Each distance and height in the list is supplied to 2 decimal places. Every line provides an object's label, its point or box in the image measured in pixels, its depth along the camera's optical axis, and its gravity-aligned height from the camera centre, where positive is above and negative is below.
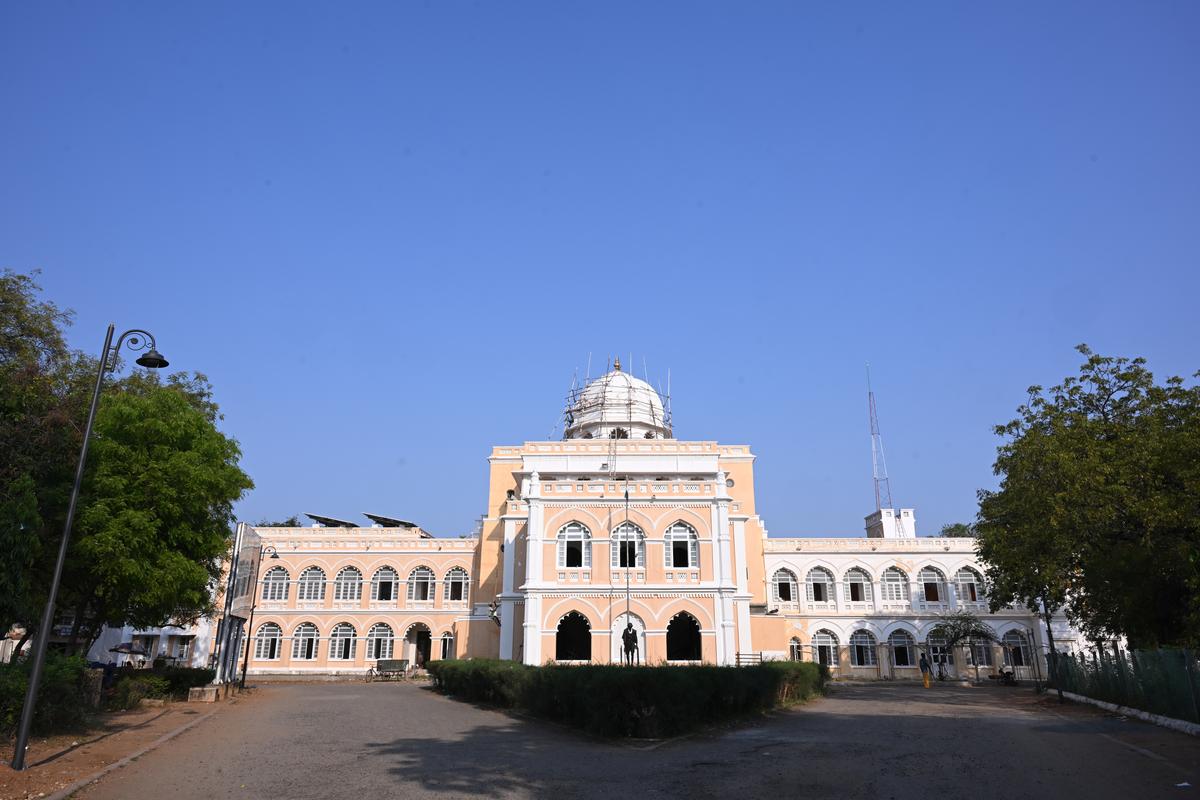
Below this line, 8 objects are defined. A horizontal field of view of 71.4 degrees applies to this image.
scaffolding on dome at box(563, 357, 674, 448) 44.66 +13.25
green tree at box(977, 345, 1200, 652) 18.27 +3.66
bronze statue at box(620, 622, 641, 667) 24.37 +0.50
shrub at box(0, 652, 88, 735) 12.78 -0.64
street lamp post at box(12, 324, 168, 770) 10.83 +0.96
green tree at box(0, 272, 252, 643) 15.35 +3.50
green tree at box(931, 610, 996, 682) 39.47 +1.52
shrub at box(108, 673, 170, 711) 19.00 -0.83
